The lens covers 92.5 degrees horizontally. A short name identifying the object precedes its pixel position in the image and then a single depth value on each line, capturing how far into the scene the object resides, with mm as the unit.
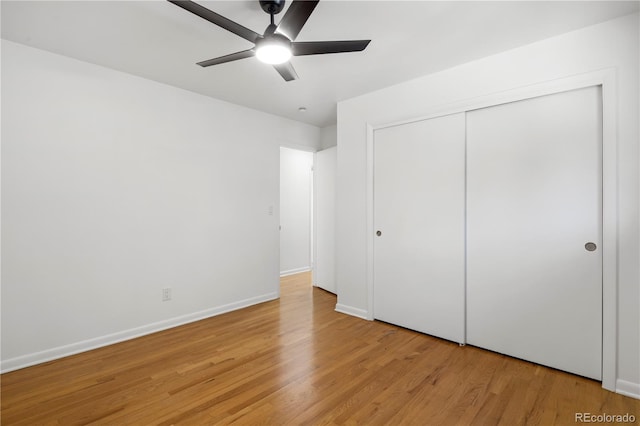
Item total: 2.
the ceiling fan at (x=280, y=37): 1544
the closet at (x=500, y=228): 2164
